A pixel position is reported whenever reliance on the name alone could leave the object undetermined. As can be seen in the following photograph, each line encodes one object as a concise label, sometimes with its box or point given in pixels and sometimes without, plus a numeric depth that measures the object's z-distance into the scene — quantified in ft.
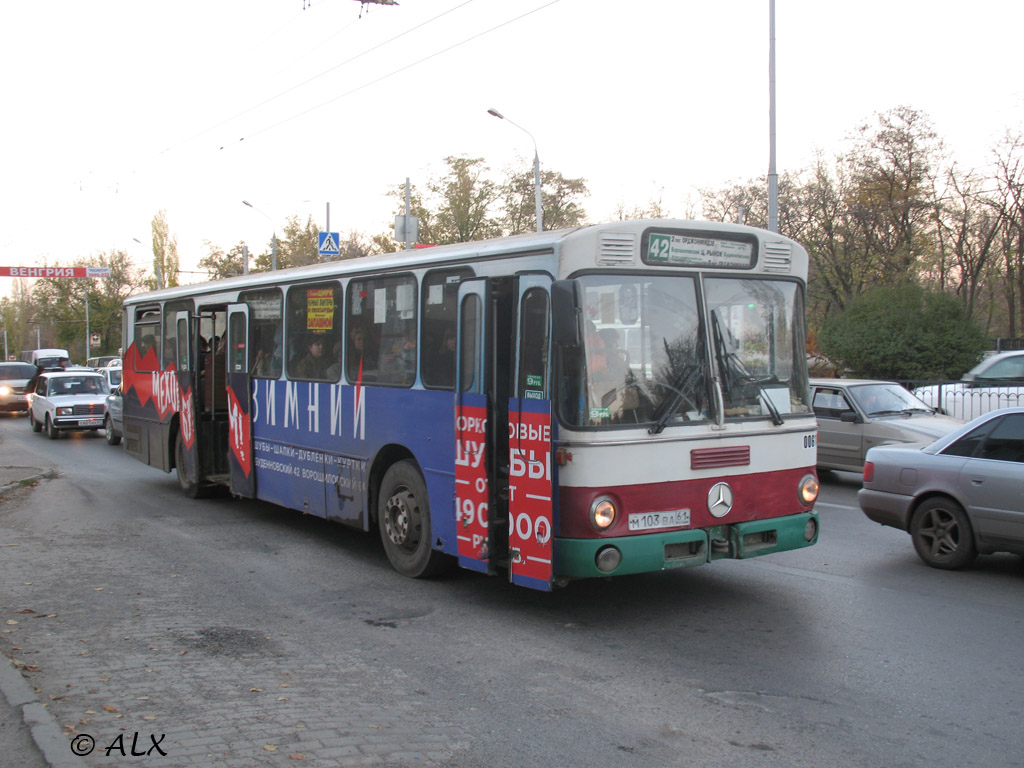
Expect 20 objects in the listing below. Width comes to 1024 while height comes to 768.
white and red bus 21.31
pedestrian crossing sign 94.12
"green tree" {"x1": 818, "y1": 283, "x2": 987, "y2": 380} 83.87
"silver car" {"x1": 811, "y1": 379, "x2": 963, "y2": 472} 43.87
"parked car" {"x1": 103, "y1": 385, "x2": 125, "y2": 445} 74.54
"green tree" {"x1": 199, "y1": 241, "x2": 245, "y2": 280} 249.34
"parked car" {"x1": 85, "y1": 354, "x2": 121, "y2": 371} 191.11
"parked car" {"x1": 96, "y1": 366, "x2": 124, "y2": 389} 104.63
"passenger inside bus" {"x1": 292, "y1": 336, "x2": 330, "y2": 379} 32.19
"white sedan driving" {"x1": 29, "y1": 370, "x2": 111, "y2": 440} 81.87
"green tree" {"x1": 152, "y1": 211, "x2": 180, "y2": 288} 258.37
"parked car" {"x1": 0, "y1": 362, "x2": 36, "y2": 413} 112.16
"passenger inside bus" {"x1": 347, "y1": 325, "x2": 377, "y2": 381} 29.19
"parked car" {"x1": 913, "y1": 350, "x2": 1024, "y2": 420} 58.44
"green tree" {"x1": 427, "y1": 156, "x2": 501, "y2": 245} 190.08
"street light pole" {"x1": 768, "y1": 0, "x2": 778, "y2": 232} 62.85
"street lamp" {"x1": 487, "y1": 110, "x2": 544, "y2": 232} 93.28
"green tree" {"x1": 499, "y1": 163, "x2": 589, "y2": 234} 179.93
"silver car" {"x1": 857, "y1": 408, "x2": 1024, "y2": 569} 26.22
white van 144.90
